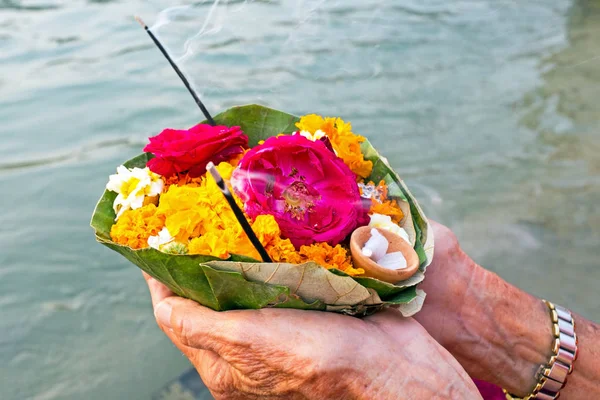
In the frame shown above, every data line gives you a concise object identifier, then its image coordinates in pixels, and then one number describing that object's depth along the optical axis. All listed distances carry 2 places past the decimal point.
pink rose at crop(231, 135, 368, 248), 0.63
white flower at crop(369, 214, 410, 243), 0.66
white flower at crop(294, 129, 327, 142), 0.67
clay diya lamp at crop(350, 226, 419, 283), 0.63
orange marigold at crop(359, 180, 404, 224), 0.67
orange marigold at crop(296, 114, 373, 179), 0.68
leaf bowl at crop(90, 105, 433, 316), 0.61
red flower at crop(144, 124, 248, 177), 0.65
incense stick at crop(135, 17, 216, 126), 0.66
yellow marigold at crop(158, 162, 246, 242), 0.63
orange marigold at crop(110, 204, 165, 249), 0.64
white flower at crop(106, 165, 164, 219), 0.65
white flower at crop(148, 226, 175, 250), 0.63
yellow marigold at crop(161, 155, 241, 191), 0.66
